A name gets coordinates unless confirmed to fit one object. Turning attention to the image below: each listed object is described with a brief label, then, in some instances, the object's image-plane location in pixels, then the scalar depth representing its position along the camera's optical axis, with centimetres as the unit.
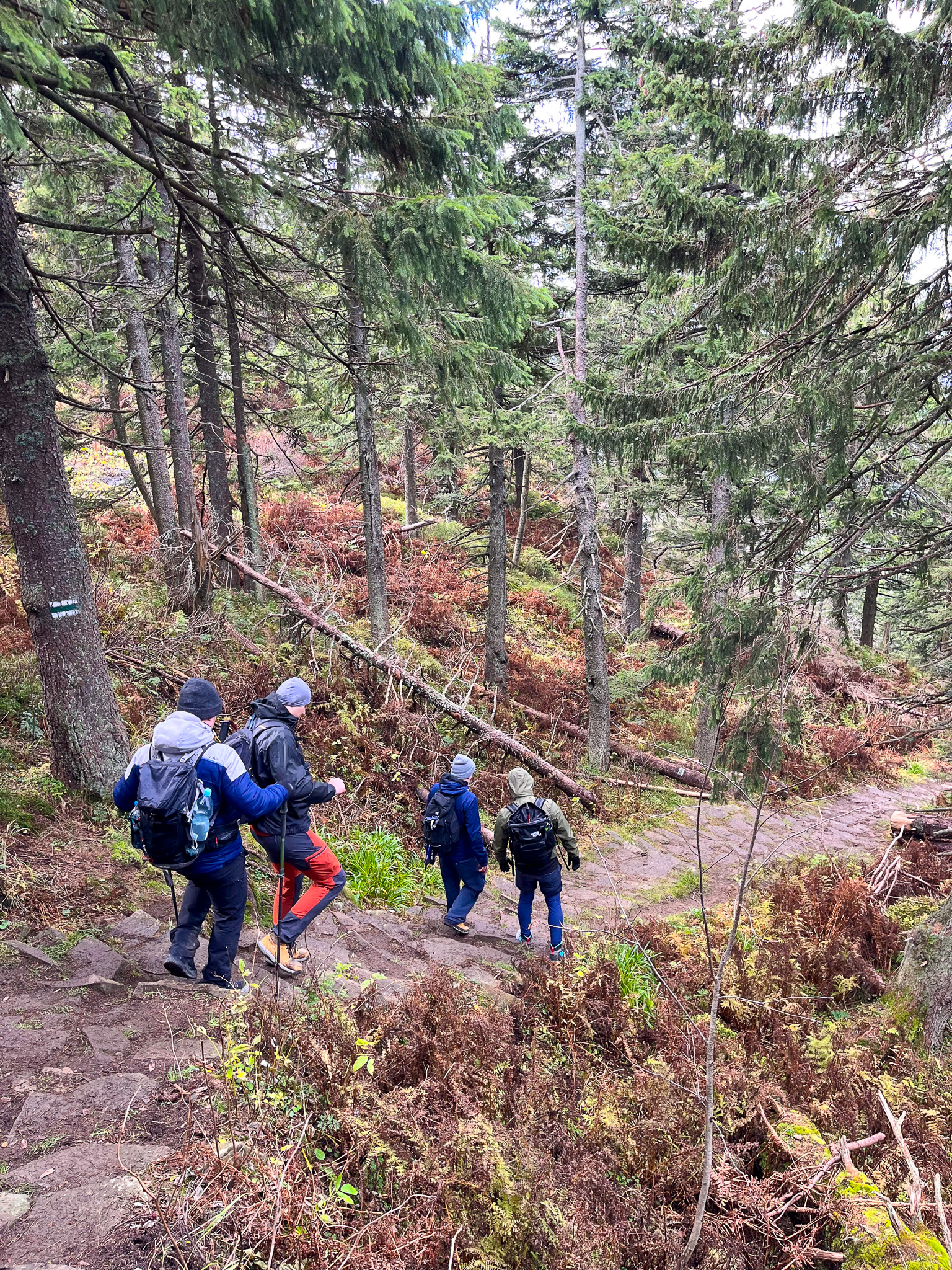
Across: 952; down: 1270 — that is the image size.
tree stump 596
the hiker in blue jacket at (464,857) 695
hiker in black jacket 520
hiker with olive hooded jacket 682
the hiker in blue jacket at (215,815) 437
